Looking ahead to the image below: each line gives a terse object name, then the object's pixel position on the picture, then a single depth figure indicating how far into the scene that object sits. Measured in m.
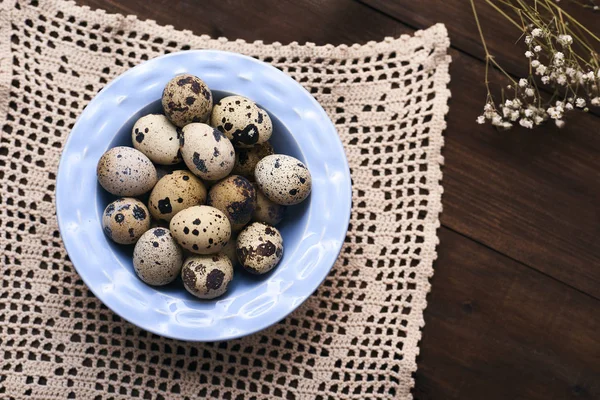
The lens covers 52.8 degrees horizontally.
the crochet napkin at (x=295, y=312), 0.89
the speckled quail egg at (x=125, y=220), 0.73
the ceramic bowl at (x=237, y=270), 0.75
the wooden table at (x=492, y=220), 0.93
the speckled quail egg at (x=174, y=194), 0.74
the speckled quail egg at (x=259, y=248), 0.75
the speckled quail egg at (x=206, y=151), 0.73
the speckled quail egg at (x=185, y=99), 0.73
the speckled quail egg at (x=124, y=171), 0.73
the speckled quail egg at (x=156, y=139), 0.75
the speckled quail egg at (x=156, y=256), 0.73
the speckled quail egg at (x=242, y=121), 0.75
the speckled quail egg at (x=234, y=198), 0.74
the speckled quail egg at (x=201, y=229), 0.71
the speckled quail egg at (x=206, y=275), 0.73
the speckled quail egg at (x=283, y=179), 0.74
